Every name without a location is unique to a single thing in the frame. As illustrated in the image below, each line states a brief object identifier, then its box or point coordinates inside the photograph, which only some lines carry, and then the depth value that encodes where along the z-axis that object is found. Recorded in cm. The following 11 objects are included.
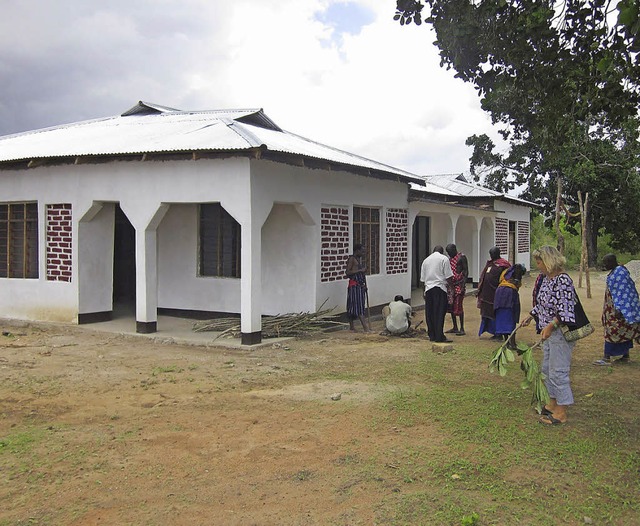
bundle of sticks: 1023
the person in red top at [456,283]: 1074
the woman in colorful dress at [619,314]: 805
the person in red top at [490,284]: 1020
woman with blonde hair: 552
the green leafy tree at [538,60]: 604
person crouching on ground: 1091
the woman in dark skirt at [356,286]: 1106
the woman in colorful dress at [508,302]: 985
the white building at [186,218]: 957
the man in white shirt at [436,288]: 1003
